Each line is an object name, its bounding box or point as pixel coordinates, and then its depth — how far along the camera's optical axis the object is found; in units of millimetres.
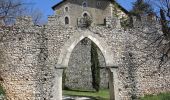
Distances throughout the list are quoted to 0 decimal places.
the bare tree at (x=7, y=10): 6089
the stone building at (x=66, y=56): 10220
